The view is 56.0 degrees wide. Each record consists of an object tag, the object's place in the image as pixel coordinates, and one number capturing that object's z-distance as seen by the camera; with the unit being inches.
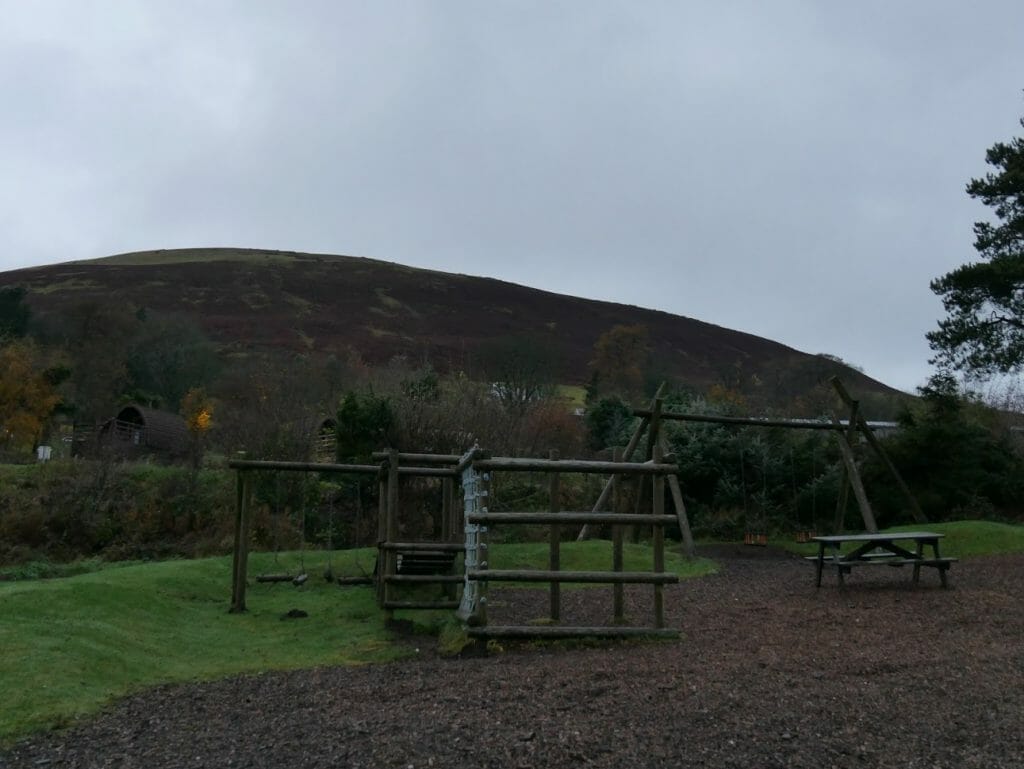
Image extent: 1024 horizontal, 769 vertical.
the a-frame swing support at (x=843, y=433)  658.2
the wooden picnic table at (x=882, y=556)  462.6
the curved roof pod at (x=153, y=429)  1278.3
